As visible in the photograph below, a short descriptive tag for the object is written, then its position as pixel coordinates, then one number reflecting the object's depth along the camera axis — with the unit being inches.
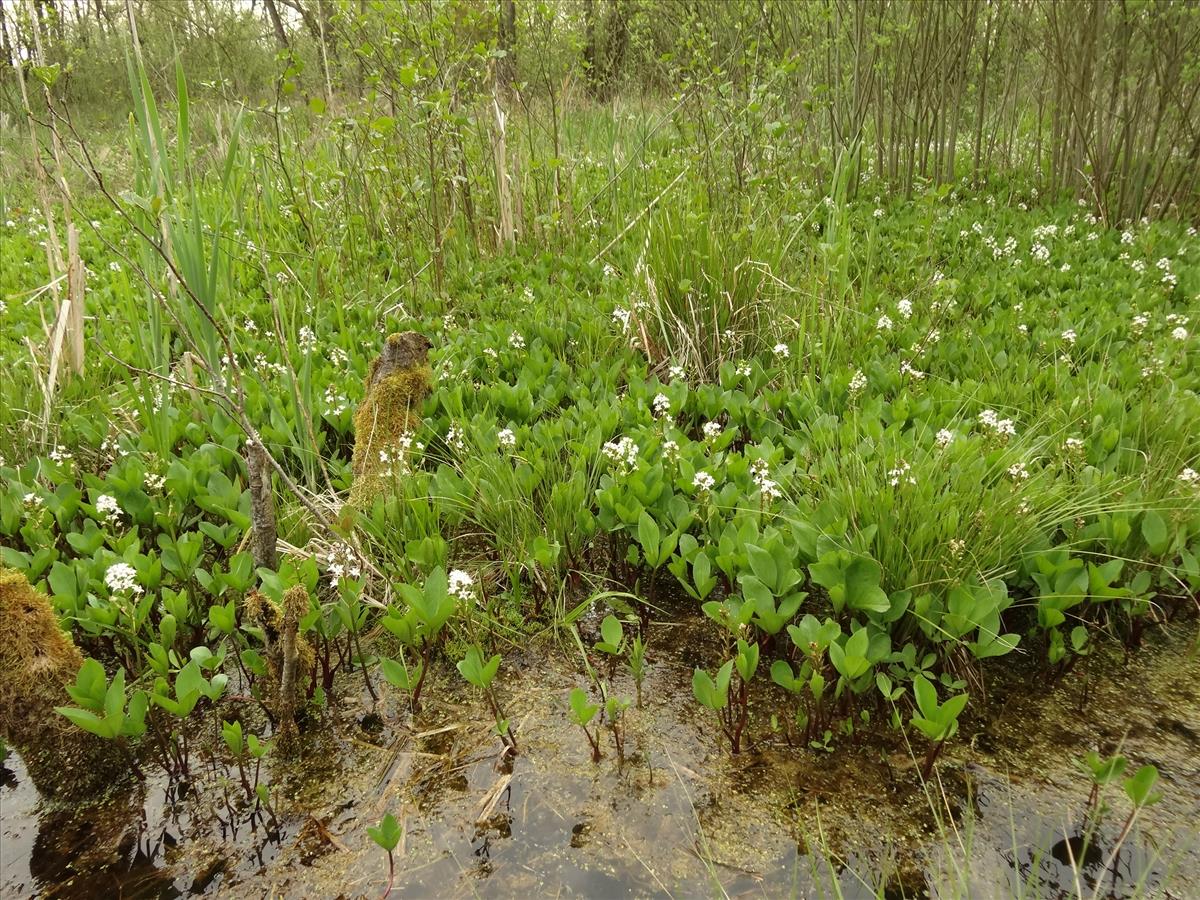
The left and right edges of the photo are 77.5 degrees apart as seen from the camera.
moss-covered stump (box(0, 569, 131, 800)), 71.8
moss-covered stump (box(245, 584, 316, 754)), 71.6
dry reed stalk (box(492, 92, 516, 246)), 209.6
